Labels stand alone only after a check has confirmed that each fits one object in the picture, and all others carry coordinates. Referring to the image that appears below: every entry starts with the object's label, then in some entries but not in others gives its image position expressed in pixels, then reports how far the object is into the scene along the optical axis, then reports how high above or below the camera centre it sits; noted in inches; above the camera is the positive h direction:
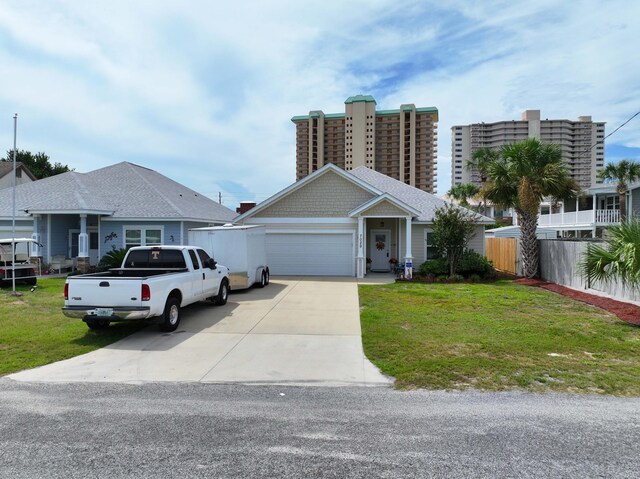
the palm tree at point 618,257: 344.5 -14.9
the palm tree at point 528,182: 659.4 +98.3
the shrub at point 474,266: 743.1 -48.5
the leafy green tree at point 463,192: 2364.7 +287.0
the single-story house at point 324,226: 804.6 +27.0
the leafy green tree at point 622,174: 1129.7 +199.4
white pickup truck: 315.3 -41.6
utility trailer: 571.2 -11.6
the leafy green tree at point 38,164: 1835.0 +350.5
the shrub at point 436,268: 752.3 -52.9
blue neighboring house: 794.8 +43.0
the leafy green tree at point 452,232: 724.0 +14.1
